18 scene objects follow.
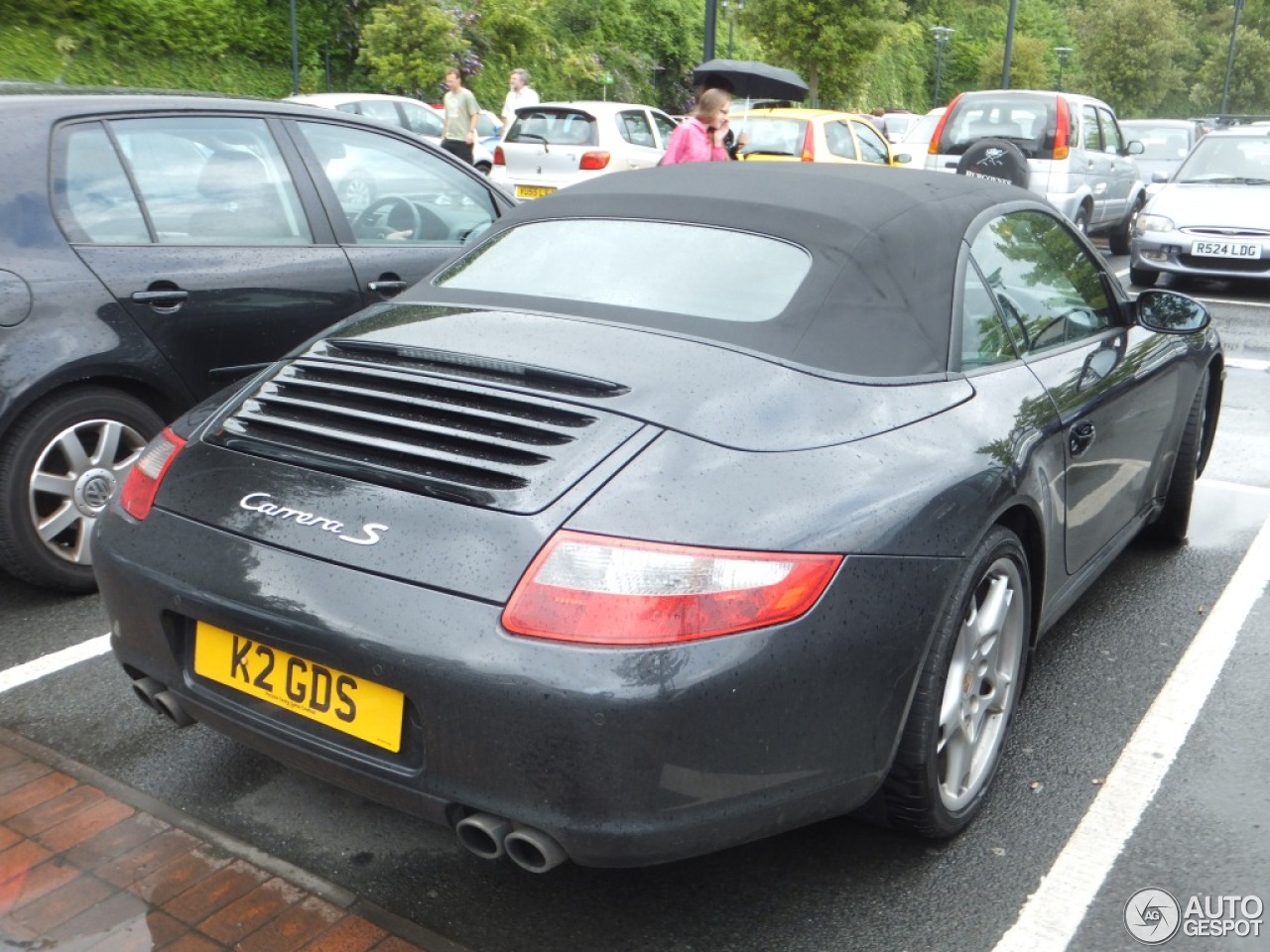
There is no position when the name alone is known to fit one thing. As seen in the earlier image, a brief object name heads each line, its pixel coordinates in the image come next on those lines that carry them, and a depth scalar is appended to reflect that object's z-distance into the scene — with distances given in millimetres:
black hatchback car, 4008
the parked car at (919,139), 18562
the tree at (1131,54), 48312
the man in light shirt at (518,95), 17234
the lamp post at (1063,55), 57694
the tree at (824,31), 29047
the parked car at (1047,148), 12578
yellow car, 13766
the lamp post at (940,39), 51438
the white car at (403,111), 16188
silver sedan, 11391
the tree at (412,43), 24047
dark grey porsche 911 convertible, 2242
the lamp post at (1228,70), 48781
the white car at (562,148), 14398
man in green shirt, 15250
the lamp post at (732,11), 38875
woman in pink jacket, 8148
